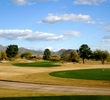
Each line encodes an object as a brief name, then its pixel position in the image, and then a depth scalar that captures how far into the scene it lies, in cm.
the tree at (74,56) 18170
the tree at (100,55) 17000
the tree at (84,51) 16944
